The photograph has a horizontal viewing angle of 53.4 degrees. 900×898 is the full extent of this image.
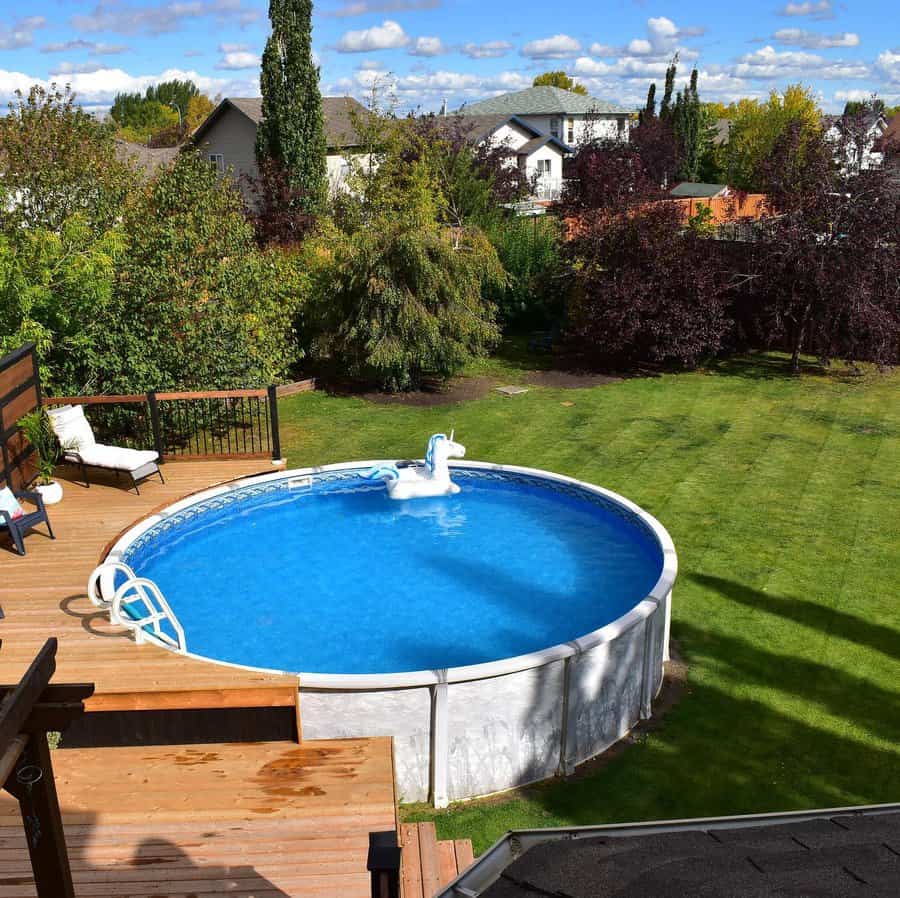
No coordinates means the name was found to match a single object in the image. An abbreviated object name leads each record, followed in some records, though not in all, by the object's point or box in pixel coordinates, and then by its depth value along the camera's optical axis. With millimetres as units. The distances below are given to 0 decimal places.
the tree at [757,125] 52969
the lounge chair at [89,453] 12039
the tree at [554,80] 126750
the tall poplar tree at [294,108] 29828
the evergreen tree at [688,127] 55844
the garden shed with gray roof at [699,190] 46719
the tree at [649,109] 52312
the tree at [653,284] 19828
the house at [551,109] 71500
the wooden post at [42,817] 3598
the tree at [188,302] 14758
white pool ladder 7965
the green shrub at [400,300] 18078
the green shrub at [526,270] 24000
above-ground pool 7449
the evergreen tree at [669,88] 57812
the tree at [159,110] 81150
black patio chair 9938
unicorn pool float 13328
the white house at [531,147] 57938
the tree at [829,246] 19000
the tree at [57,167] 17938
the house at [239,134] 44906
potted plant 11344
